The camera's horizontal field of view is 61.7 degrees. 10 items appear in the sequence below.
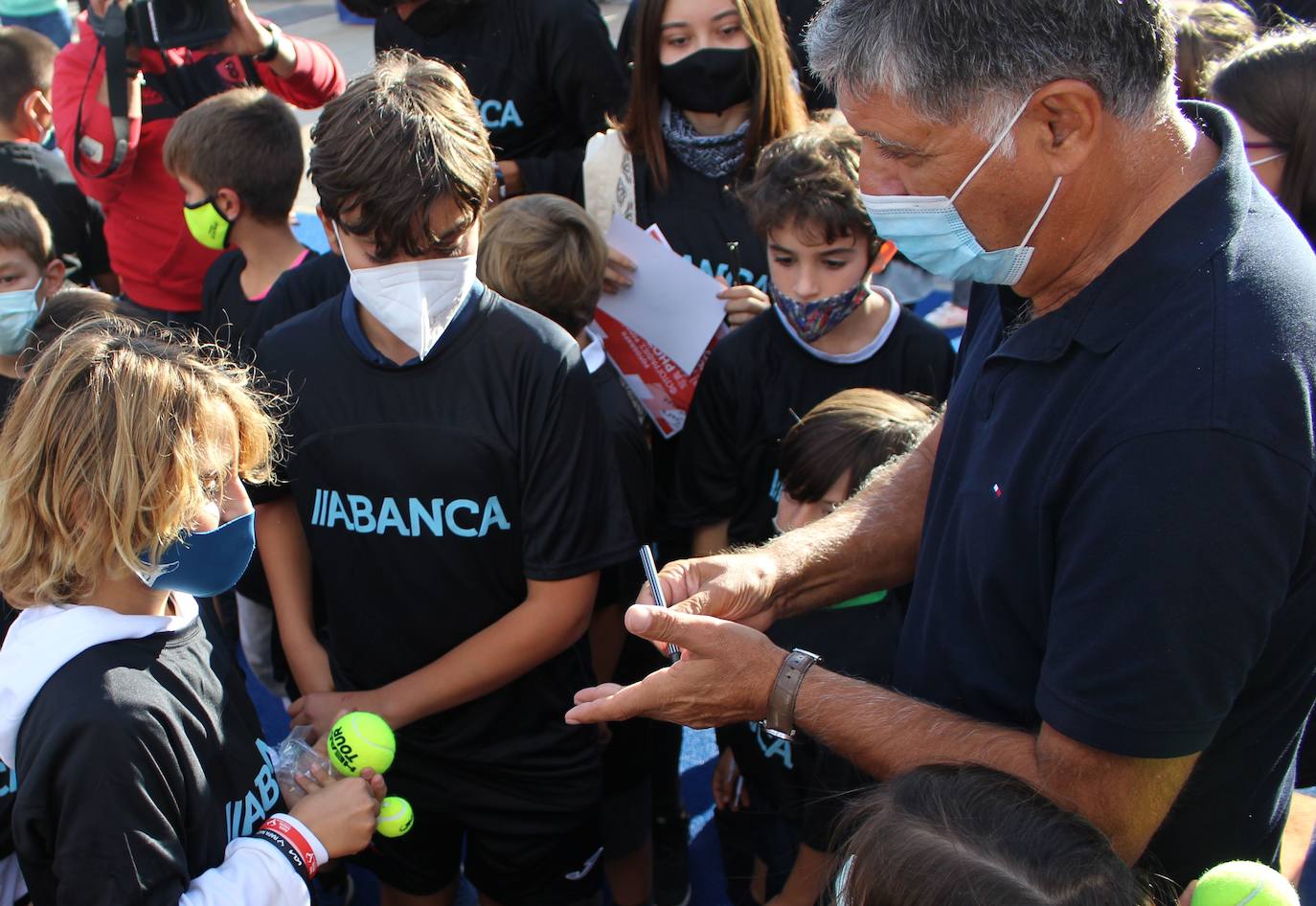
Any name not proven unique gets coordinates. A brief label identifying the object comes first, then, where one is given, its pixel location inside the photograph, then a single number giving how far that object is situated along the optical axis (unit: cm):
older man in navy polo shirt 127
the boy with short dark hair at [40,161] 452
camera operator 395
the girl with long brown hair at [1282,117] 286
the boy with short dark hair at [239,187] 346
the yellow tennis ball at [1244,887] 127
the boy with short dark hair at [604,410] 276
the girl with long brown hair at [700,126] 332
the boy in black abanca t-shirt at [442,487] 225
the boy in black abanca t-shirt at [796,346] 290
